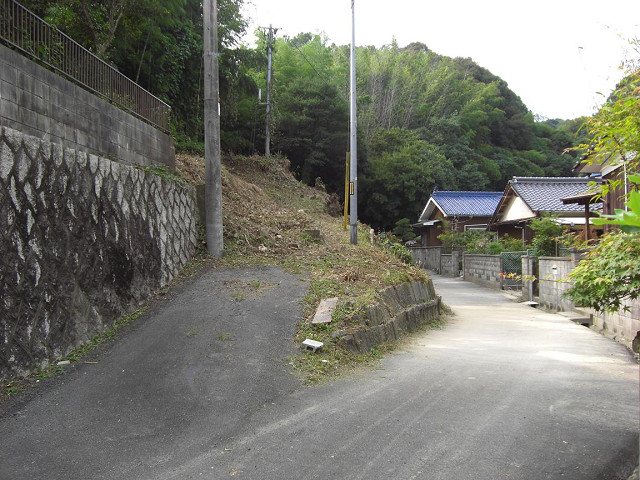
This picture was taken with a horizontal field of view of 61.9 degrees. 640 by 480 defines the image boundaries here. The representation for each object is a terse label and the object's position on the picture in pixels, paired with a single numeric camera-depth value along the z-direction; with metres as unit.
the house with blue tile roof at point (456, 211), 34.25
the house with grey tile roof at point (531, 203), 24.97
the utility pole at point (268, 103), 22.75
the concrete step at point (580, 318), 13.01
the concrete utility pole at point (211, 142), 10.28
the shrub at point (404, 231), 33.78
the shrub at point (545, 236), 18.58
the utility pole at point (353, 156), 13.98
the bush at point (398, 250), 14.64
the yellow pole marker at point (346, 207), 15.92
